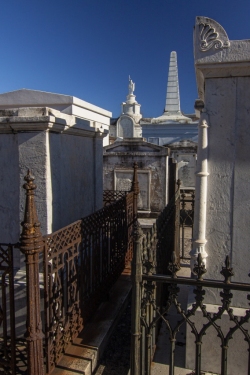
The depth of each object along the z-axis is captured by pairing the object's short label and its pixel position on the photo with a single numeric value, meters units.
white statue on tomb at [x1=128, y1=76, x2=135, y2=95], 29.77
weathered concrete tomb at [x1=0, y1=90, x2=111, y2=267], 3.02
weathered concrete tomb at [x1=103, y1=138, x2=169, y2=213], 10.07
